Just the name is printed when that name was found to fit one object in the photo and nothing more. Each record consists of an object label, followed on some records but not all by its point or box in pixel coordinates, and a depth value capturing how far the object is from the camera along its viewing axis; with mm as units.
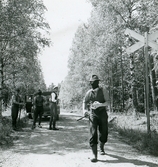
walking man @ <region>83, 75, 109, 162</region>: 5689
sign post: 6543
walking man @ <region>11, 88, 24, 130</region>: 10539
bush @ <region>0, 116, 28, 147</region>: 7650
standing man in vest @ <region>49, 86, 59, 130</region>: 10922
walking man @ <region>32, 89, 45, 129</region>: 11867
